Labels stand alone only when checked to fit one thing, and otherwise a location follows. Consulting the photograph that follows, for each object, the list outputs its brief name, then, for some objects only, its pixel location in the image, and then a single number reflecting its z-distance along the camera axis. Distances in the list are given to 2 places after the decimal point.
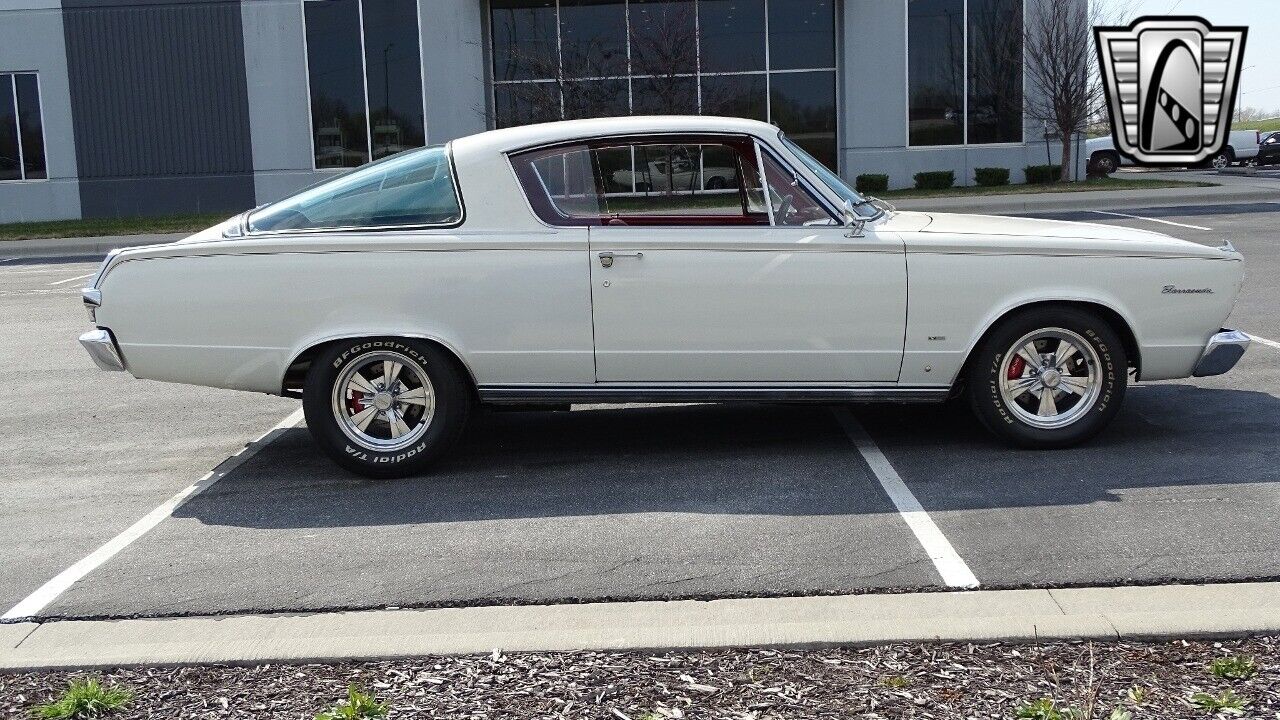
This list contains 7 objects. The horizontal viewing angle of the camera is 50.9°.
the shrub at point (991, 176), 29.47
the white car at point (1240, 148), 43.16
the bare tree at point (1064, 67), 28.55
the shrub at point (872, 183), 29.12
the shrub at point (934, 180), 29.38
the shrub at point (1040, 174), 29.86
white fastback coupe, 6.08
